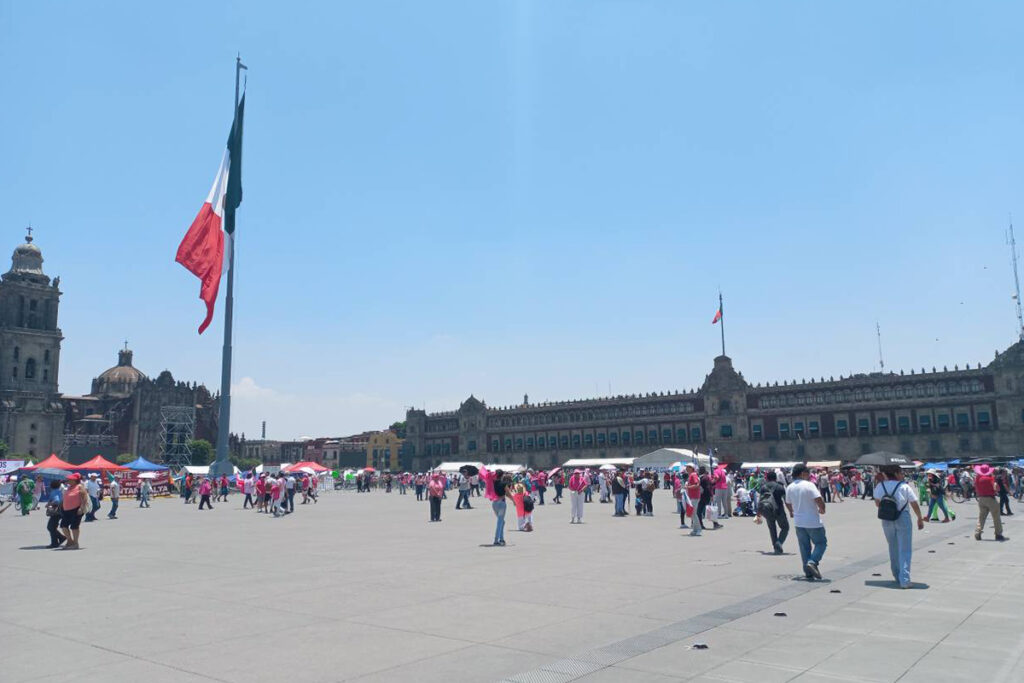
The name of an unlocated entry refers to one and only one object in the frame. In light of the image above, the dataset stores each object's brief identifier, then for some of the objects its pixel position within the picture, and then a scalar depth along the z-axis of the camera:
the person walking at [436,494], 21.73
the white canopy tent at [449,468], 63.94
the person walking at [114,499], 24.52
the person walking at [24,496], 25.32
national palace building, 70.44
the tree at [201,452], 103.44
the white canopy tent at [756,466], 49.69
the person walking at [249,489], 31.42
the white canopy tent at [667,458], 46.69
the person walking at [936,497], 19.85
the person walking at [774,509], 12.86
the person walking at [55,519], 14.77
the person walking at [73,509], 14.27
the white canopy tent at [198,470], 52.41
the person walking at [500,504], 14.65
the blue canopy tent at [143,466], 43.41
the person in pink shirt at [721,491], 20.81
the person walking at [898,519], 9.30
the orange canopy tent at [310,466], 42.88
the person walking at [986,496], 14.53
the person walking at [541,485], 33.22
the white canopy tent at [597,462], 58.08
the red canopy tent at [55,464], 36.88
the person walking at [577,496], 21.42
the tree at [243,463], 107.40
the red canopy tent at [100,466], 36.72
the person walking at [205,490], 29.45
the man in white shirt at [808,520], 9.91
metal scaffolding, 103.69
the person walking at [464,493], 29.49
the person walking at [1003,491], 20.77
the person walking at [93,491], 23.31
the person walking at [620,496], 24.44
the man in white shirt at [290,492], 27.72
